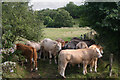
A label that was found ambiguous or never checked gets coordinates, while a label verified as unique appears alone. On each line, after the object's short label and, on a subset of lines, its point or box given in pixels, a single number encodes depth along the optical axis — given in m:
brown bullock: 9.70
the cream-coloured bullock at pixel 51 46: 10.95
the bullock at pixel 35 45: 11.67
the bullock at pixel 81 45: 10.59
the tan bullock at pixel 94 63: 9.44
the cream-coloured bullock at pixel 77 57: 8.48
